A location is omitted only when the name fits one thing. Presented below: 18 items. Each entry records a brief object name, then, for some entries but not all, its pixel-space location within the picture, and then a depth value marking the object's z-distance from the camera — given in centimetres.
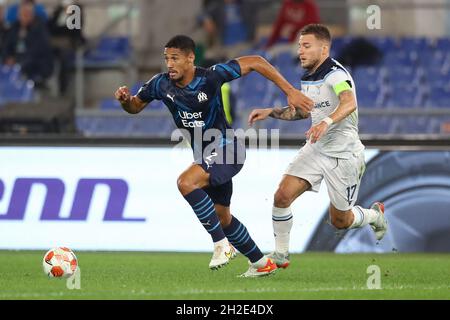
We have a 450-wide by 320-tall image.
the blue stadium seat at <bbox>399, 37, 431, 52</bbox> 1820
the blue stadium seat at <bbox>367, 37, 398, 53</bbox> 1820
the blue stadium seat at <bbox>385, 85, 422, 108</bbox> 1711
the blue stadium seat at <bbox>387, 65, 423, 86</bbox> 1748
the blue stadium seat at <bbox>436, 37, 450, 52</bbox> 1811
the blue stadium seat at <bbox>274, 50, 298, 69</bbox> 1753
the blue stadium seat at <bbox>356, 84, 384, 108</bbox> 1709
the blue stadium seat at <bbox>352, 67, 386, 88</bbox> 1719
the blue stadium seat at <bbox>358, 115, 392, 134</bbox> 1490
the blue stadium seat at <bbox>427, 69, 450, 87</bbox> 1726
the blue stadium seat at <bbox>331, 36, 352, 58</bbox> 1767
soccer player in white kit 991
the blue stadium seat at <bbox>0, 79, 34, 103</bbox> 1817
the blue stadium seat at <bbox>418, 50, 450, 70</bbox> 1778
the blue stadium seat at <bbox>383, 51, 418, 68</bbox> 1790
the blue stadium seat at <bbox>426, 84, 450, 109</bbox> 1691
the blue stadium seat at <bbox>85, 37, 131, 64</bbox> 1867
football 927
